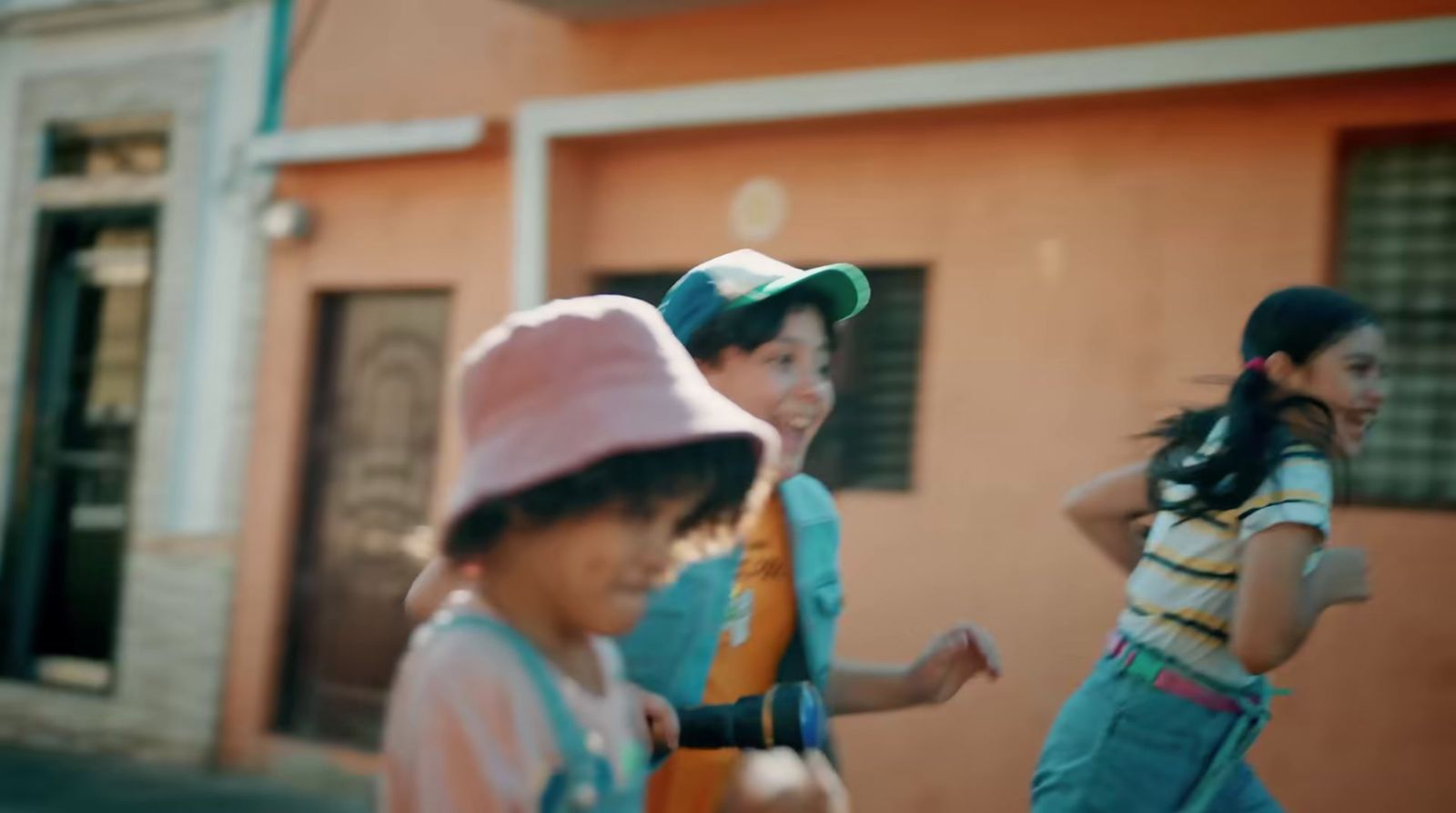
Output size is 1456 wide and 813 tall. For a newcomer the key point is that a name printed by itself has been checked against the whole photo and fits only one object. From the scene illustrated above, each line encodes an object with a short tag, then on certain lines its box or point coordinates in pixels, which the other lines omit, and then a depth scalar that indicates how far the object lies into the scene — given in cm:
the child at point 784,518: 280
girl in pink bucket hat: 180
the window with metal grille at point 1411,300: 579
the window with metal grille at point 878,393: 698
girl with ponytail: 308
